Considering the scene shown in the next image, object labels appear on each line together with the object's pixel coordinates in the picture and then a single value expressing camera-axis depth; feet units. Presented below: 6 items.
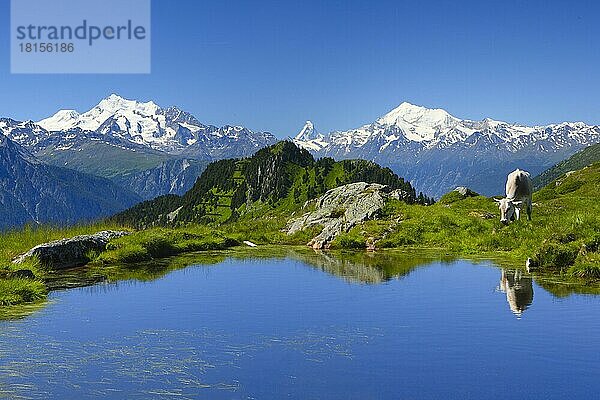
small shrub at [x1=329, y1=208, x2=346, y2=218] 226.97
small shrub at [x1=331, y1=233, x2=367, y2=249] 183.52
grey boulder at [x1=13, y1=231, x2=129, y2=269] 119.44
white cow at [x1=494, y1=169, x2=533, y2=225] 158.51
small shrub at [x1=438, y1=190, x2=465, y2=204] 252.21
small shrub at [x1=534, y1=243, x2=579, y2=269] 105.81
